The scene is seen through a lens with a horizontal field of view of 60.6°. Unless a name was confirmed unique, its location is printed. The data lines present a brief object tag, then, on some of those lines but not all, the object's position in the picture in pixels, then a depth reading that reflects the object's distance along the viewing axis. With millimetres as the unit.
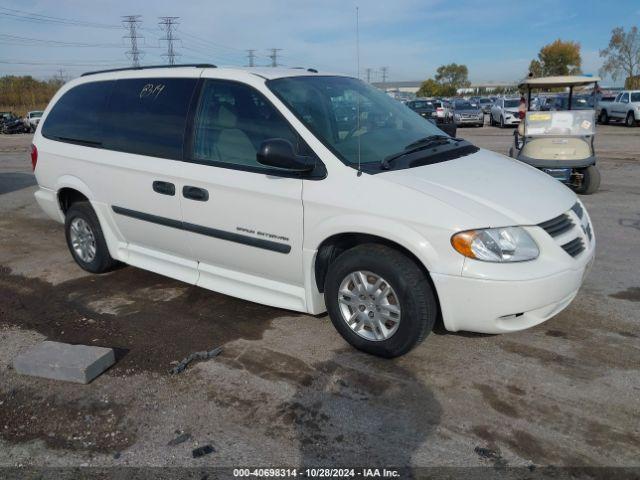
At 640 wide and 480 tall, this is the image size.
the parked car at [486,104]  39775
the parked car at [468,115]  28031
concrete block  3414
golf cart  8539
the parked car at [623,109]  24484
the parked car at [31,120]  38312
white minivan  3188
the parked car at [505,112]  26609
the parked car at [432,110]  27094
